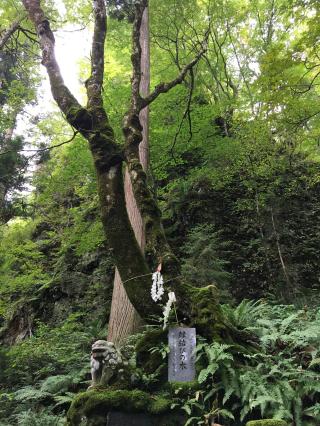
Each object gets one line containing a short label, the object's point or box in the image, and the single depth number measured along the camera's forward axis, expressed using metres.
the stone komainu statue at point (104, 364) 4.02
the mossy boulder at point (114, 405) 3.74
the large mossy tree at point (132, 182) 4.48
